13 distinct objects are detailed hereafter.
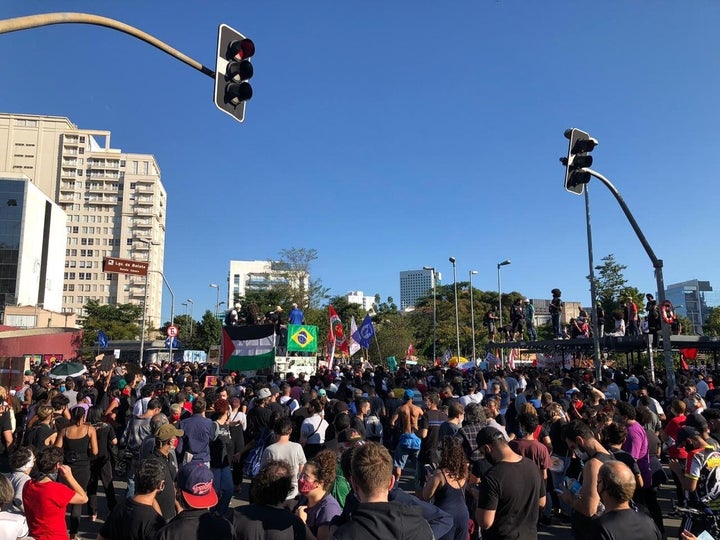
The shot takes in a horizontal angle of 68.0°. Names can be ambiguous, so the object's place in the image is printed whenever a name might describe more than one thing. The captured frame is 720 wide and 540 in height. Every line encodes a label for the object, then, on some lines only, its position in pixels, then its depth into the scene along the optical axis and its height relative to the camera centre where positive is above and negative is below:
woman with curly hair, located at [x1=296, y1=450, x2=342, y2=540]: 3.84 -1.05
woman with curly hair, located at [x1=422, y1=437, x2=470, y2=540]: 3.99 -1.06
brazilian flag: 19.30 +0.36
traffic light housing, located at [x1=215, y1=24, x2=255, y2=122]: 6.37 +3.32
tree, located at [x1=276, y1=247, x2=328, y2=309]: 51.12 +6.42
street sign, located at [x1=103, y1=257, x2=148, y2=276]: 30.09 +4.62
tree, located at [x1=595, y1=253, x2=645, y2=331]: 40.09 +4.42
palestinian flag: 17.58 +0.04
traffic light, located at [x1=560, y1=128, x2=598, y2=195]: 10.20 +3.56
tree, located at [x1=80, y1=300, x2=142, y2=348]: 61.81 +3.19
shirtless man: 7.69 -1.25
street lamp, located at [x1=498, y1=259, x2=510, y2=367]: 35.92 +5.64
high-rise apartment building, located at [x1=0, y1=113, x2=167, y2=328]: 95.38 +28.68
